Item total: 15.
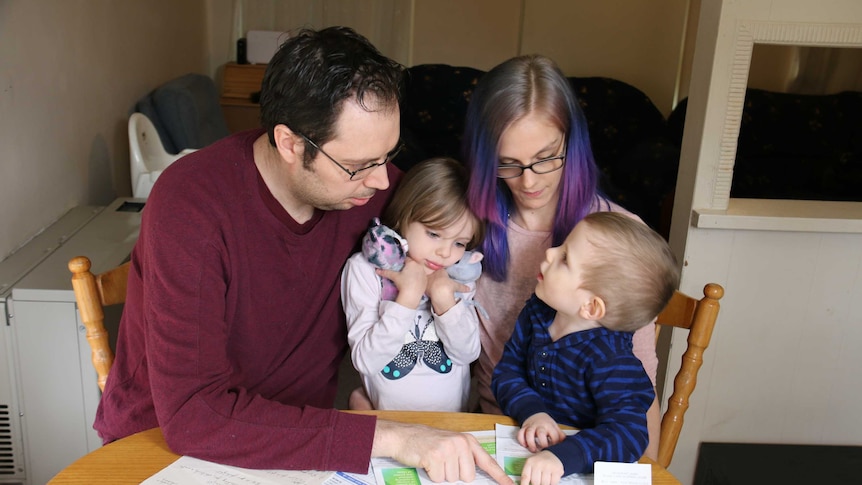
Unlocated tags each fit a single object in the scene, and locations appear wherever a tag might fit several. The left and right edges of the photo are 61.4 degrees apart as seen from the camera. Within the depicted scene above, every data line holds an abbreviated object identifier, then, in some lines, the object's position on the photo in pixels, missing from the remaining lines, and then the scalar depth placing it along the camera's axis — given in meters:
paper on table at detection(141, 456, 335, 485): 1.09
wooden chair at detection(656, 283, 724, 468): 1.45
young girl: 1.42
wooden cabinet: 5.05
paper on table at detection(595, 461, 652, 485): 1.08
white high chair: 2.77
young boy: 1.19
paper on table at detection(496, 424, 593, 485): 1.13
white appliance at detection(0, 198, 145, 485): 1.82
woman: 1.42
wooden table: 1.09
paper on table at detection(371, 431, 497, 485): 1.11
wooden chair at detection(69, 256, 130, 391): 1.39
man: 1.13
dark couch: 4.51
